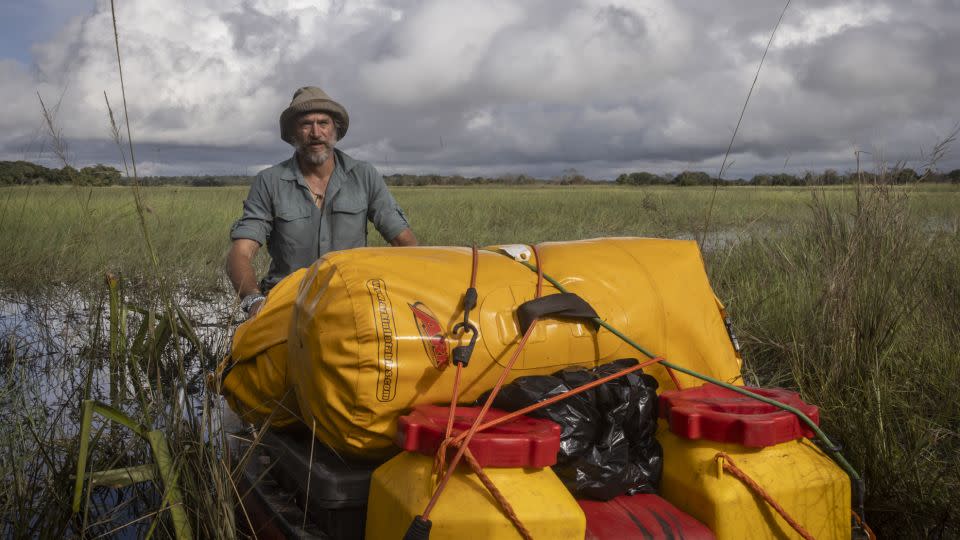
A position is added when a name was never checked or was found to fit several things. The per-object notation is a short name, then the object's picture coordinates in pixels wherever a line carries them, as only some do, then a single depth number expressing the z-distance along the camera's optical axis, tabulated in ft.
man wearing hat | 12.51
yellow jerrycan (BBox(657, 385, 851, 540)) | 5.66
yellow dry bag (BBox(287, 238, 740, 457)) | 5.76
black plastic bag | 5.81
